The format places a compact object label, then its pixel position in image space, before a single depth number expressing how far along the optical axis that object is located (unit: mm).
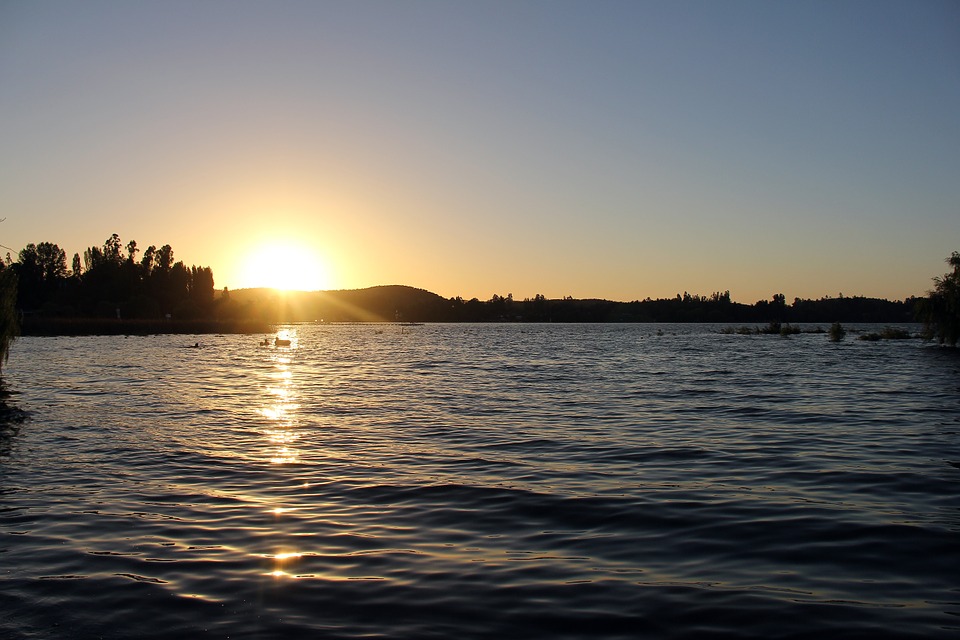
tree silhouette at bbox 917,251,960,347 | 72875
